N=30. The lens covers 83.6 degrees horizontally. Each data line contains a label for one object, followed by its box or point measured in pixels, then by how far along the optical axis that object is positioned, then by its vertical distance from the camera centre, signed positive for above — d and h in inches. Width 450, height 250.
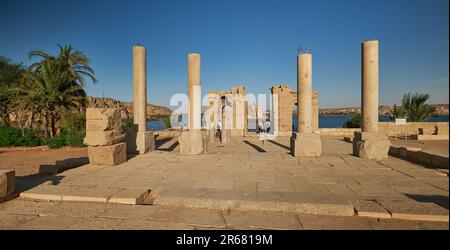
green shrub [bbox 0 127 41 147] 565.3 -29.9
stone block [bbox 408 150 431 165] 269.4 -38.7
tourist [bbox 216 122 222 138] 847.3 -18.2
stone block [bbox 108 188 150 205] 146.3 -43.0
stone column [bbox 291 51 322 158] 311.1 +9.0
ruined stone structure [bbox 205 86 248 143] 833.5 +61.7
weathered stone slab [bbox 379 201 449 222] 120.6 -44.1
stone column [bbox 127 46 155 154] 341.4 +38.5
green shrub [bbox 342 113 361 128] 978.0 +2.6
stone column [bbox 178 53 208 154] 331.0 +9.6
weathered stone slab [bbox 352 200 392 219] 125.1 -44.6
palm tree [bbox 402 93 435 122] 859.4 +48.9
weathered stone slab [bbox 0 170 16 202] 147.5 -34.9
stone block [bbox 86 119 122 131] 250.8 -0.2
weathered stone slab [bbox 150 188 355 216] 131.5 -42.4
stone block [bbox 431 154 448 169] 242.0 -38.5
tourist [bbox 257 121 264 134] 949.2 -9.9
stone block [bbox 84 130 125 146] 250.2 -13.2
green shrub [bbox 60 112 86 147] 544.7 -9.8
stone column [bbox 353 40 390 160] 292.2 +12.7
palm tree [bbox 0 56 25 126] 706.2 +154.4
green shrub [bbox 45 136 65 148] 535.2 -36.4
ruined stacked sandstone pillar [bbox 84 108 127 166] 251.0 -12.6
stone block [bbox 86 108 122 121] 252.5 +10.9
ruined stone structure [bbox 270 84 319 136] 850.1 +61.7
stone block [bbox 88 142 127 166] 255.1 -30.8
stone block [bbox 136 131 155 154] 335.3 -23.5
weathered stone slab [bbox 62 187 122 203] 149.3 -42.4
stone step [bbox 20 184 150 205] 148.3 -42.4
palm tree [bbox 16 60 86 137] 606.9 +82.3
